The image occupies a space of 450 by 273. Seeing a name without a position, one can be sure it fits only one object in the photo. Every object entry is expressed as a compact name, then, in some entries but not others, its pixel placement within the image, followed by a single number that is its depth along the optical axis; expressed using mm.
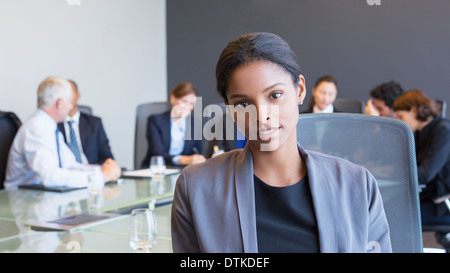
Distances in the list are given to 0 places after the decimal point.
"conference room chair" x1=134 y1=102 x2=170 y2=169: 4180
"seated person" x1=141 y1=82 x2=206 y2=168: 4016
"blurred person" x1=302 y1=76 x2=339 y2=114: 4691
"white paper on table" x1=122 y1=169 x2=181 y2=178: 2979
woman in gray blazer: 854
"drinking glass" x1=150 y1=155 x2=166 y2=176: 2877
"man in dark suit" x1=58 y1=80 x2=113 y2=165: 3658
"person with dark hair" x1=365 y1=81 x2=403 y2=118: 3957
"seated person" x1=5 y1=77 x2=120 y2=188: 2602
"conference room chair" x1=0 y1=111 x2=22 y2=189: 3076
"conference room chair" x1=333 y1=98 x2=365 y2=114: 4328
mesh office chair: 1453
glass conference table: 1613
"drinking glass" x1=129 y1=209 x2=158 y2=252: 1422
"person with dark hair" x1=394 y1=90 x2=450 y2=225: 3004
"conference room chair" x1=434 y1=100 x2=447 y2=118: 3779
